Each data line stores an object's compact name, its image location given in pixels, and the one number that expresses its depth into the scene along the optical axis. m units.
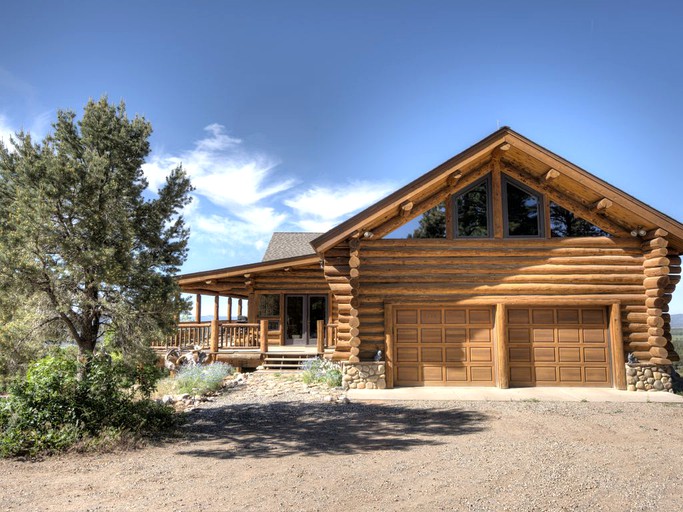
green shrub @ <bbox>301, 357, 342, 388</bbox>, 13.29
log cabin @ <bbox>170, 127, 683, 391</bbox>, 12.45
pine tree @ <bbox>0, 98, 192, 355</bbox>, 7.66
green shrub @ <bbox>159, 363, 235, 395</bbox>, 12.65
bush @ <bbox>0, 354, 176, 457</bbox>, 7.29
